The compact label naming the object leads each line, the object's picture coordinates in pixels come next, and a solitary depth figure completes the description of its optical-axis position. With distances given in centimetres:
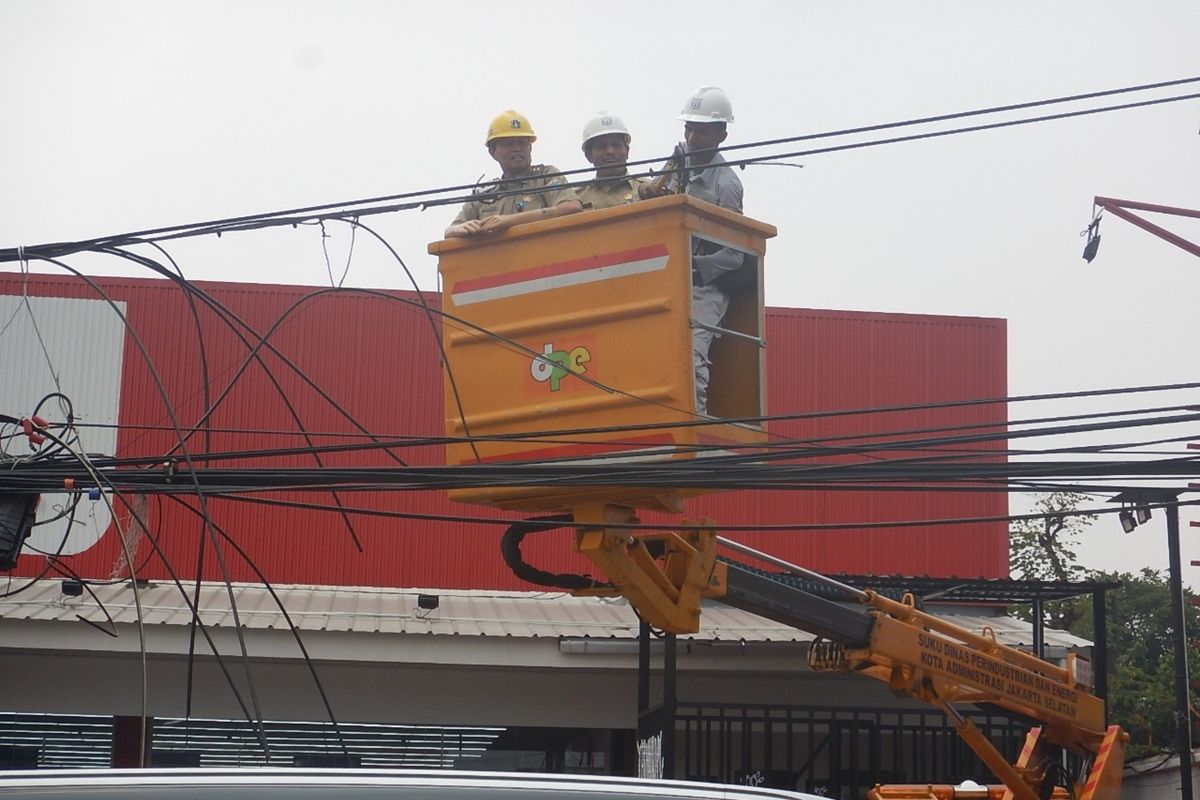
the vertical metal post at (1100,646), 1156
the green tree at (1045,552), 4028
